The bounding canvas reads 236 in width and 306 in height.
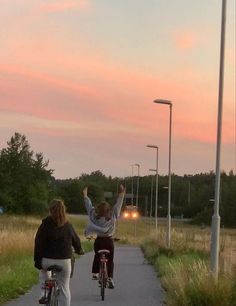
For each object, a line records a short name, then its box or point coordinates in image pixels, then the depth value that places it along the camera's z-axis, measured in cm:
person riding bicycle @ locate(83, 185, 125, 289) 1377
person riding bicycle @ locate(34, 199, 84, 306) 964
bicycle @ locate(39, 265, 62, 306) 955
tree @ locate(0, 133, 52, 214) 11175
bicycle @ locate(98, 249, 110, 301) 1364
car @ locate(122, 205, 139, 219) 6481
